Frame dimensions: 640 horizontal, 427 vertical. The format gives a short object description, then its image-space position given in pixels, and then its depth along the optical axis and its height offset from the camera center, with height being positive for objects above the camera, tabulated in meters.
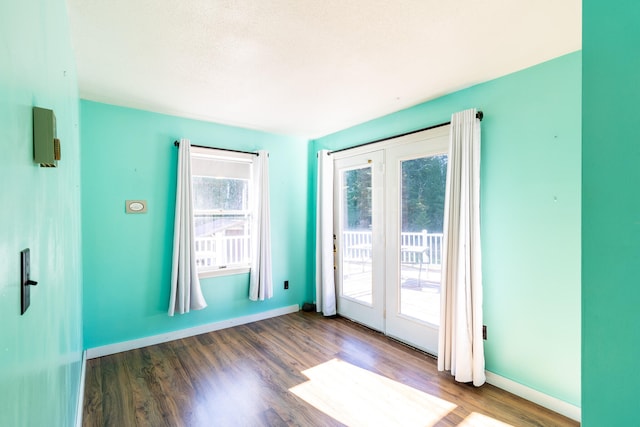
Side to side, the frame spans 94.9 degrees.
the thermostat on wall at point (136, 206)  2.96 +0.07
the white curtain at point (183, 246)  3.07 -0.36
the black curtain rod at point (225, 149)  3.17 +0.75
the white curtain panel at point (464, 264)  2.32 -0.41
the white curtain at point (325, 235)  3.87 -0.29
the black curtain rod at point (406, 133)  2.38 +0.81
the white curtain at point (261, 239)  3.63 -0.32
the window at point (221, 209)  3.41 +0.05
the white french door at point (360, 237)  3.37 -0.29
